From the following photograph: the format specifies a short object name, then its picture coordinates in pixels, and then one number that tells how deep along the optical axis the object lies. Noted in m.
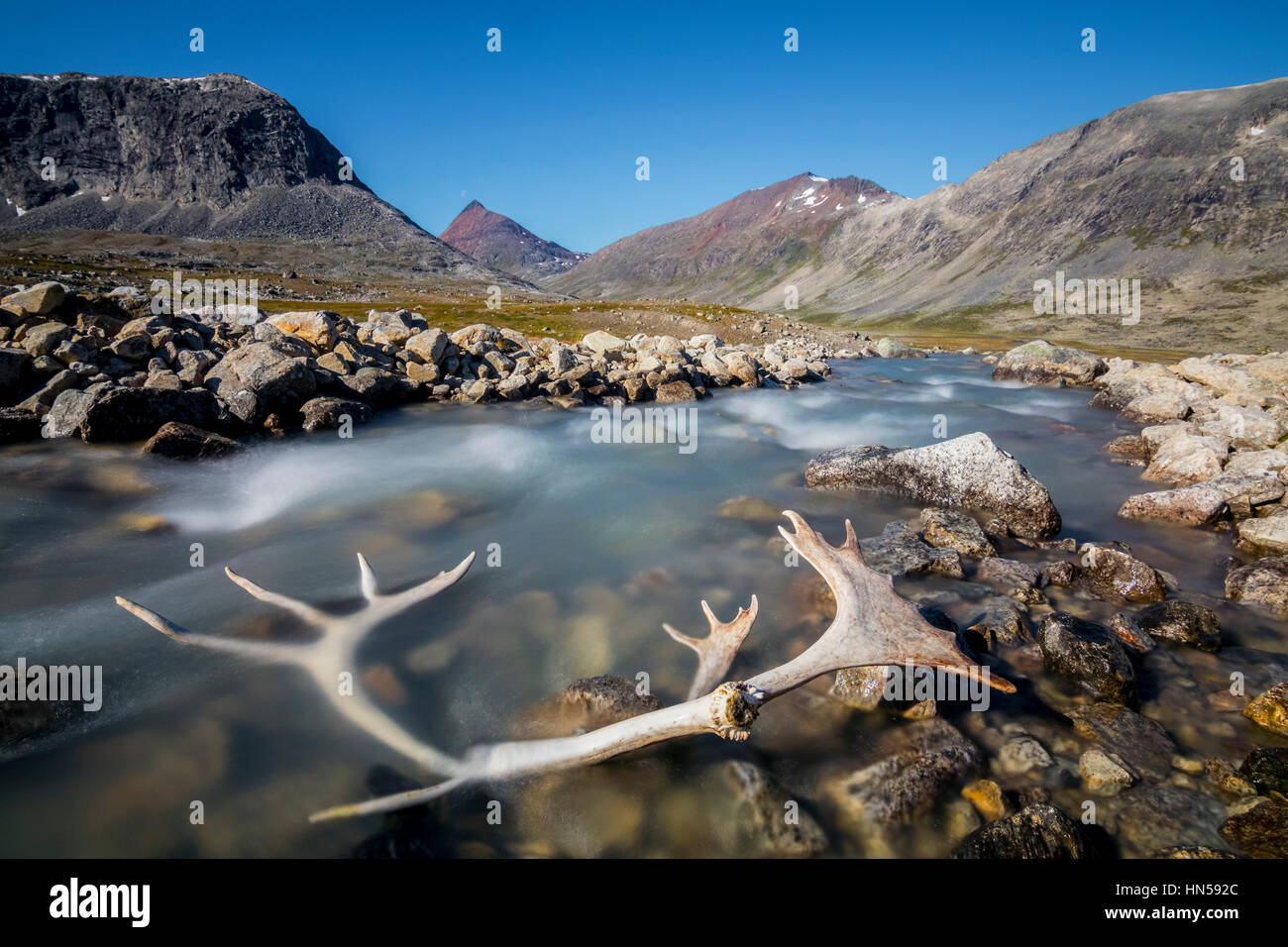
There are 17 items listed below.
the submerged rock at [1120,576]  7.08
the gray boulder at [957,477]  9.20
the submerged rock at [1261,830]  3.76
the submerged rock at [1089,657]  5.23
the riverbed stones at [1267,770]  4.18
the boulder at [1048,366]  30.00
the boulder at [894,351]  51.22
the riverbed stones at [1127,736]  4.57
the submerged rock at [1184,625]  6.07
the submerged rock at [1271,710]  4.87
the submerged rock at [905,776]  4.12
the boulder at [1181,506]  9.44
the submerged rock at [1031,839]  3.70
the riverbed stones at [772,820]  3.85
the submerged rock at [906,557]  7.58
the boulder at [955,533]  8.15
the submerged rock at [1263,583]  6.86
